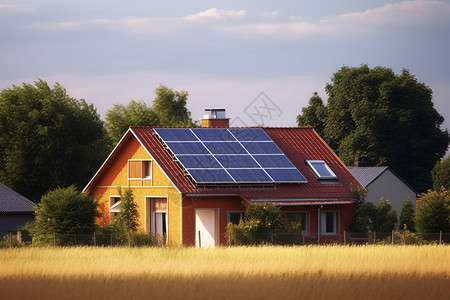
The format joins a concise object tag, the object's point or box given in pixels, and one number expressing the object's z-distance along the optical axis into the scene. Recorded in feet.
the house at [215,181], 160.04
